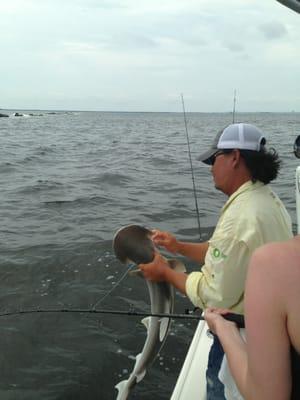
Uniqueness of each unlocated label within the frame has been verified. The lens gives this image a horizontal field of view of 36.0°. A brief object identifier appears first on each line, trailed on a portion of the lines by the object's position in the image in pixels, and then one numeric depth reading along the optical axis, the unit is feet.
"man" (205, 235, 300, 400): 4.60
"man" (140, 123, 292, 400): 8.08
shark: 11.01
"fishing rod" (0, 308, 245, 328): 6.75
